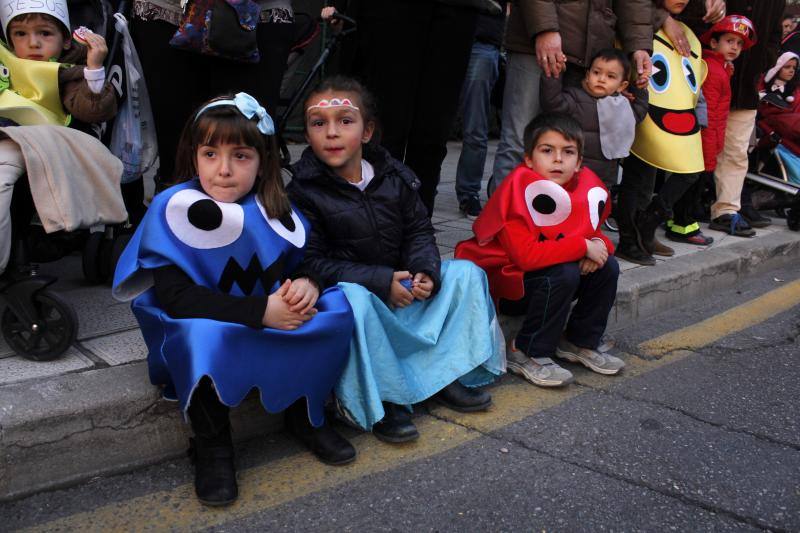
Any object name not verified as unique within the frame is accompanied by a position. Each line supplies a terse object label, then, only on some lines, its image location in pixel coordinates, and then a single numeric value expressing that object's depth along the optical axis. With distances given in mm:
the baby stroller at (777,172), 6069
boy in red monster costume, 3047
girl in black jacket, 2686
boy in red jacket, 4836
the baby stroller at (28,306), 2436
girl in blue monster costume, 2150
